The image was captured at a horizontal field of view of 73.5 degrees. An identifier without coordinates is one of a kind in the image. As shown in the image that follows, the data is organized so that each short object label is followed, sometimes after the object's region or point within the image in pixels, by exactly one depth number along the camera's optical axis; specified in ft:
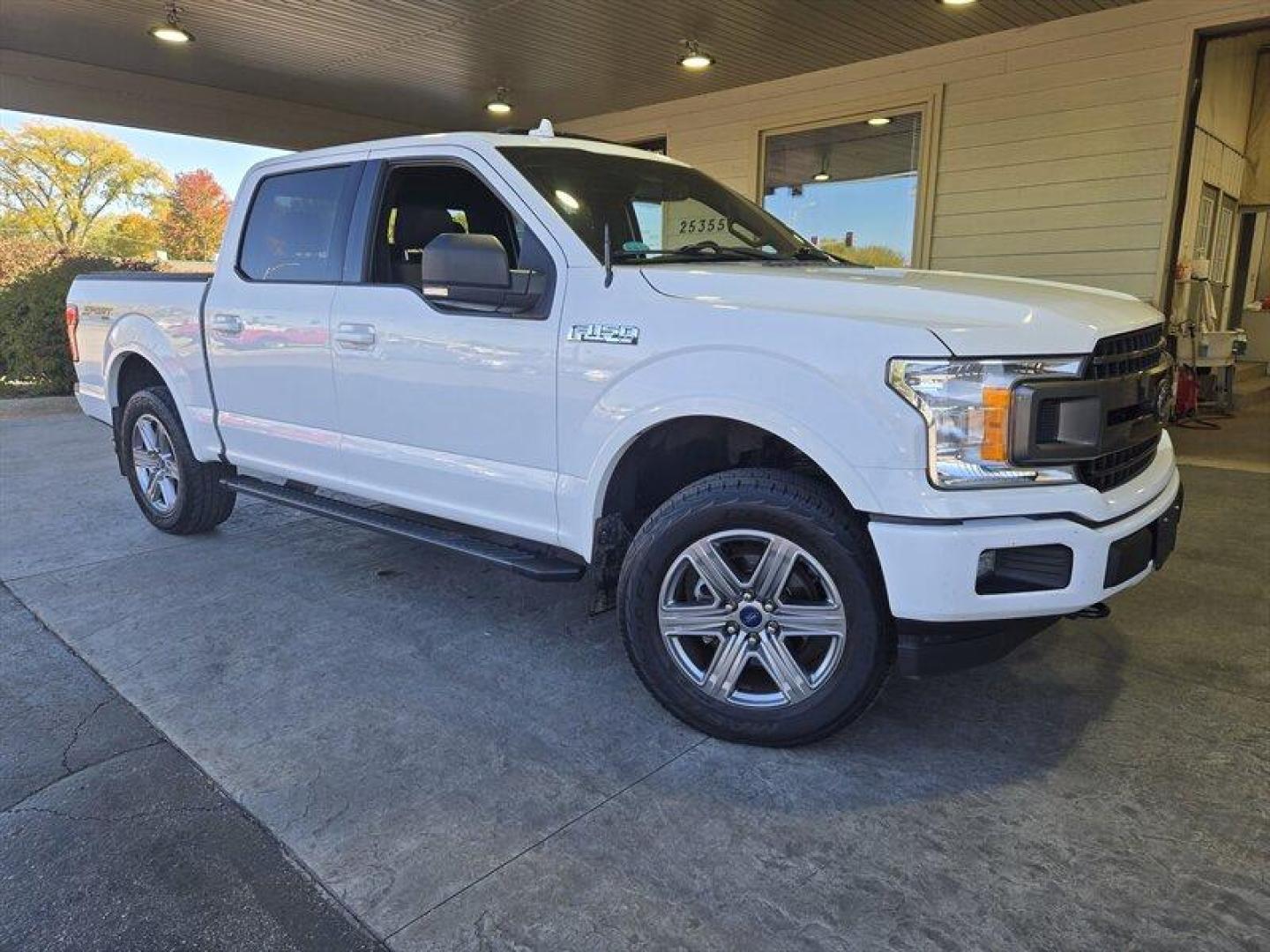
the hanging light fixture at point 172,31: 26.27
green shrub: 33.73
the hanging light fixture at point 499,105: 34.92
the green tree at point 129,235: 109.60
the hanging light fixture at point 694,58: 27.55
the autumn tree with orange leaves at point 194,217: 121.08
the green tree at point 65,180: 97.66
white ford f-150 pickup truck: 7.73
